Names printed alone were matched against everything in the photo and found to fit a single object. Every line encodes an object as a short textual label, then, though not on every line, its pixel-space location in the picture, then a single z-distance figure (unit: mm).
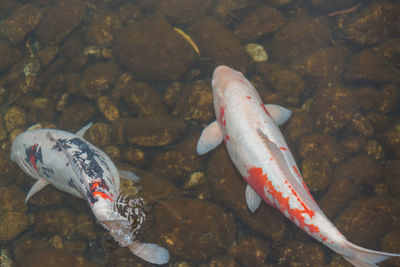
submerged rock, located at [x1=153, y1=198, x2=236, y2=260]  3697
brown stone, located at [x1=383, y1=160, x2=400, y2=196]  3941
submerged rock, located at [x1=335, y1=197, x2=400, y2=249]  3658
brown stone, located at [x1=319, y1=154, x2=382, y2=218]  3984
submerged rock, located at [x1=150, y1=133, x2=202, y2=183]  4273
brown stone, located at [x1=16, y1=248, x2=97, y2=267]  3549
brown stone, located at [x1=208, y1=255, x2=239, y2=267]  3651
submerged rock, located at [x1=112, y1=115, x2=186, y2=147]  4410
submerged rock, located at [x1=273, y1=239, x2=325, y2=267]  3621
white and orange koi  3045
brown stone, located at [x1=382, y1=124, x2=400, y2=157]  4230
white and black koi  3191
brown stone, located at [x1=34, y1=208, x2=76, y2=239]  4059
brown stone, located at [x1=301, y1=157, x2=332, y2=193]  4055
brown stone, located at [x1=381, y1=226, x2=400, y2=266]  3316
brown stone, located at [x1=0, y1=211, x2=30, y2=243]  4031
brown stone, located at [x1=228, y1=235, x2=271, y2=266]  3715
